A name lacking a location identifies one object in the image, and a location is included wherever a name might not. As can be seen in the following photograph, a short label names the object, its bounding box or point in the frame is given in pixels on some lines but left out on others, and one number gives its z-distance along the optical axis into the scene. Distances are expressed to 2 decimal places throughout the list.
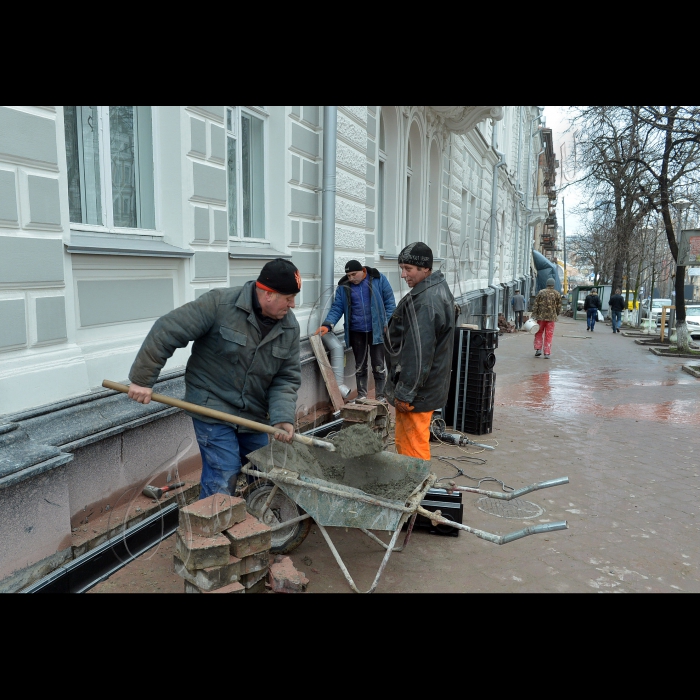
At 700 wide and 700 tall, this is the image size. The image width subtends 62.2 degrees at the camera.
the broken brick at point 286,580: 3.04
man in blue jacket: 6.57
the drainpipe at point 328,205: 6.37
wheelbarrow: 2.94
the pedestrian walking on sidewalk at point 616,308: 20.62
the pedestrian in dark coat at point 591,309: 21.47
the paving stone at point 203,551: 2.72
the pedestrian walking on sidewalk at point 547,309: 11.47
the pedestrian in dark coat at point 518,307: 20.38
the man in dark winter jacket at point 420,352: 4.03
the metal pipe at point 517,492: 3.21
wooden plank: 6.48
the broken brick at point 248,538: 2.83
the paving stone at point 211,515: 2.81
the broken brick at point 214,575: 2.75
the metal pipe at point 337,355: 6.66
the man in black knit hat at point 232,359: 3.04
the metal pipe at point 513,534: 2.62
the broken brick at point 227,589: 2.77
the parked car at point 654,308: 24.34
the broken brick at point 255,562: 2.86
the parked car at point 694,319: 19.58
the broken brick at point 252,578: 2.88
